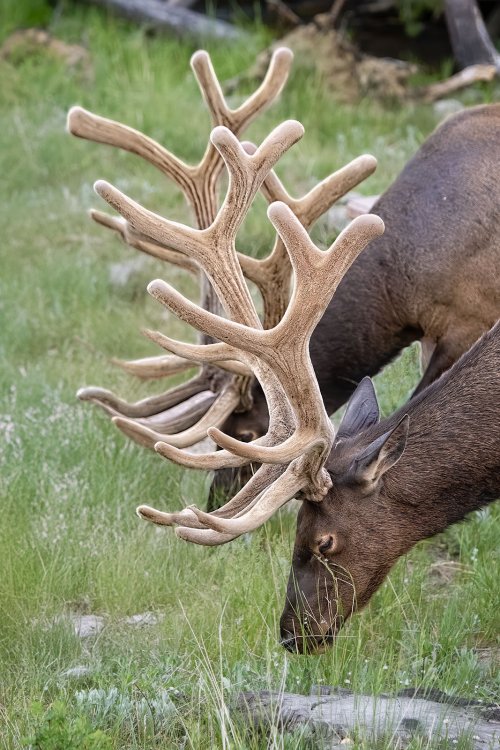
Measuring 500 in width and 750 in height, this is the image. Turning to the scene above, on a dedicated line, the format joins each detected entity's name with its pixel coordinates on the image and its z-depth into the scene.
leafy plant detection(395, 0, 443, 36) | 23.98
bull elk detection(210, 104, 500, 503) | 10.98
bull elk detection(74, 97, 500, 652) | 8.37
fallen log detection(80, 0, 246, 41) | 24.14
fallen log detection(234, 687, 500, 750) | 6.66
